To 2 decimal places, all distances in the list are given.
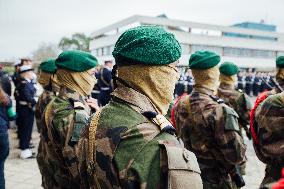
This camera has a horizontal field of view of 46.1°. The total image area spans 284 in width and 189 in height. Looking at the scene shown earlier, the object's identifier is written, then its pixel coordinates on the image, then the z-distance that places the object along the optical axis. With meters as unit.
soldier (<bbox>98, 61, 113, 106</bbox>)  11.33
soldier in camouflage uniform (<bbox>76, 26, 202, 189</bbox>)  1.33
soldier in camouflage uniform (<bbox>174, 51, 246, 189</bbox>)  2.87
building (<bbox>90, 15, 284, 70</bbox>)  40.25
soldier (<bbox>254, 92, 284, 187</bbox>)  2.49
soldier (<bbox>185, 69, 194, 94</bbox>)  19.87
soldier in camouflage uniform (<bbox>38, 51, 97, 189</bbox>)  2.48
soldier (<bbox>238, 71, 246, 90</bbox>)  25.39
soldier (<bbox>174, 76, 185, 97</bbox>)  19.63
